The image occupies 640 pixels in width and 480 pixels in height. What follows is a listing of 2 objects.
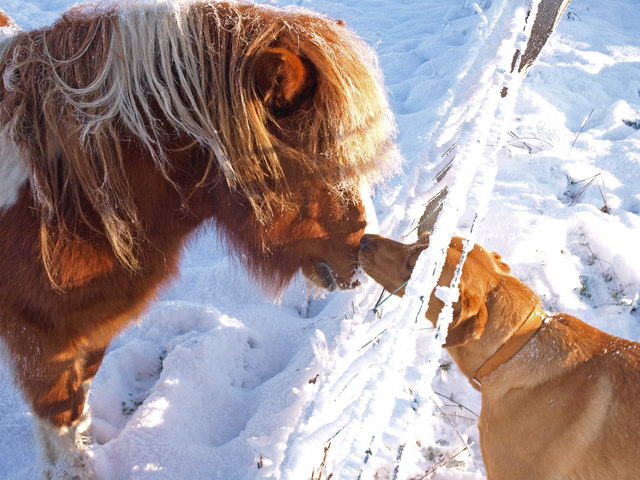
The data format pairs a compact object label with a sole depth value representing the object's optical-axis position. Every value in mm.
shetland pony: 1339
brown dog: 1835
